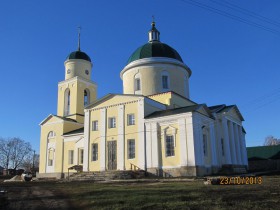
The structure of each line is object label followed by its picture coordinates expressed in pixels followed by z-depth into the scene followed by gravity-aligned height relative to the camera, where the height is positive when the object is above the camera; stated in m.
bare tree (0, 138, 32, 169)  75.00 +4.67
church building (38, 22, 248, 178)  27.73 +4.42
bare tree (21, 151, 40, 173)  83.22 +2.80
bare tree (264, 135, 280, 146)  81.21 +6.96
